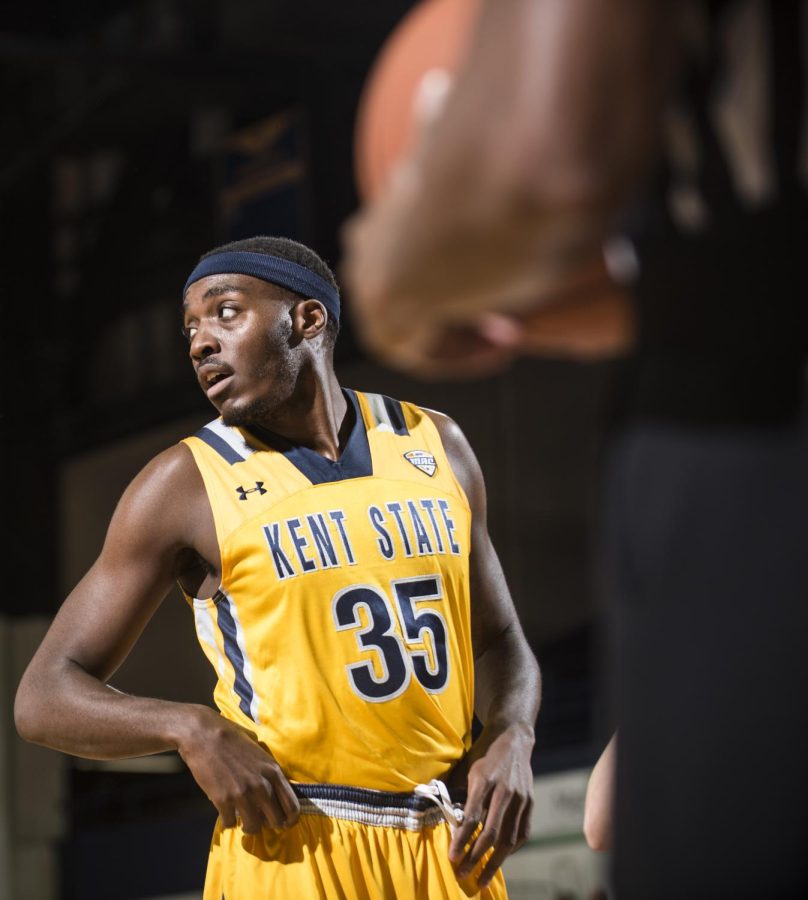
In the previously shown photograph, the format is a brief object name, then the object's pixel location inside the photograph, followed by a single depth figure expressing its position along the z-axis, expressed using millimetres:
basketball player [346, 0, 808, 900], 3426
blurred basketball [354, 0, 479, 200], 4336
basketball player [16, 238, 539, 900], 4853
